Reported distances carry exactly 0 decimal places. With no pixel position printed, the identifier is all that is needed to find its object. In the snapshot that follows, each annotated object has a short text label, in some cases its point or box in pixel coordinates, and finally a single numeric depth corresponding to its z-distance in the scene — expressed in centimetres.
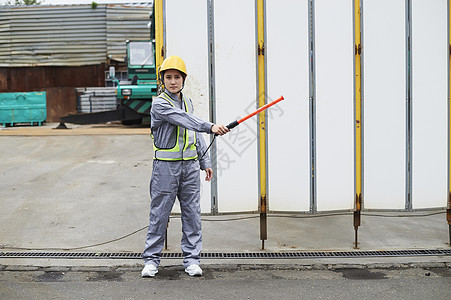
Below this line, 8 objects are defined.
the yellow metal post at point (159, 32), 585
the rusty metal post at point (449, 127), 610
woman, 523
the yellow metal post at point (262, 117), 596
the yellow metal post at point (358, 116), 602
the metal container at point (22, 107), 2102
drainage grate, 599
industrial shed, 2522
